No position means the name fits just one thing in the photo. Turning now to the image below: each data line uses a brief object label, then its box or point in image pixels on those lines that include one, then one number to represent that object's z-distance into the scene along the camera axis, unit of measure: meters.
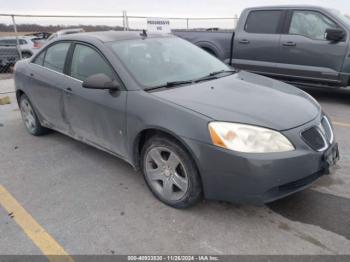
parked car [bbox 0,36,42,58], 13.81
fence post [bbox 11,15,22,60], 10.57
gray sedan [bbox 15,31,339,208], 2.61
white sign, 12.01
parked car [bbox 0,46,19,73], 12.85
